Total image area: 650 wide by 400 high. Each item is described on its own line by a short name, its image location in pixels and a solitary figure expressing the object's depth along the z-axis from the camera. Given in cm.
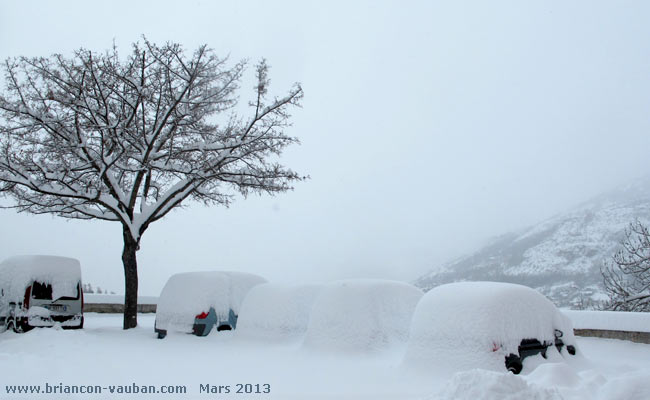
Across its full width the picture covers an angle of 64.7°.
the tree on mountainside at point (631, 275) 1593
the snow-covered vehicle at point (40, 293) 1133
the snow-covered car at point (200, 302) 1091
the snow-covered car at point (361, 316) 867
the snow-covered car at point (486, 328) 666
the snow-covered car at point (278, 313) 1018
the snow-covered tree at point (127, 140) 1288
